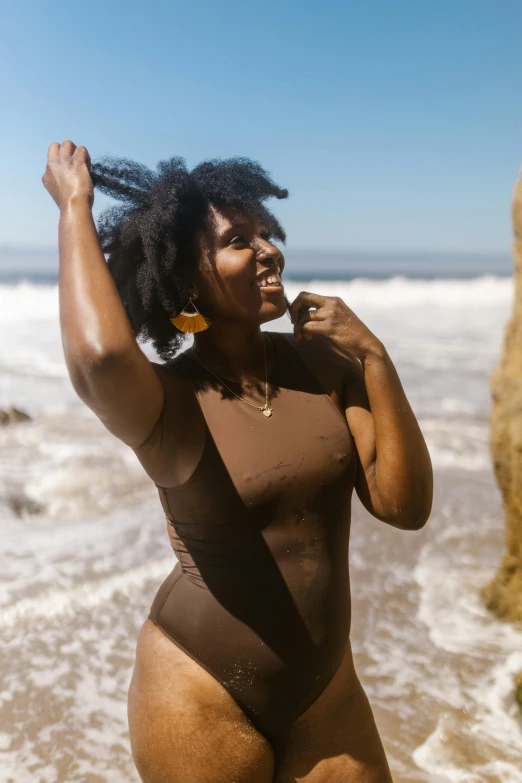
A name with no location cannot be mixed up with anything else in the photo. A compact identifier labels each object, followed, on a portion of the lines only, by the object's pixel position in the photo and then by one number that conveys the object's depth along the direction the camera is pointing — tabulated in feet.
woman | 6.20
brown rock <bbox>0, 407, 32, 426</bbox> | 31.27
